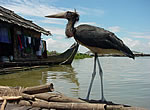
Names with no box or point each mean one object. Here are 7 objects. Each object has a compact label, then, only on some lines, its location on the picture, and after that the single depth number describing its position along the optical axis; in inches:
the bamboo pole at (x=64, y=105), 137.1
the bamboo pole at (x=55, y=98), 154.9
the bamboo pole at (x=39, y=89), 162.8
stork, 175.9
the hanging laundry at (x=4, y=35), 479.5
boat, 669.8
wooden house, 492.1
